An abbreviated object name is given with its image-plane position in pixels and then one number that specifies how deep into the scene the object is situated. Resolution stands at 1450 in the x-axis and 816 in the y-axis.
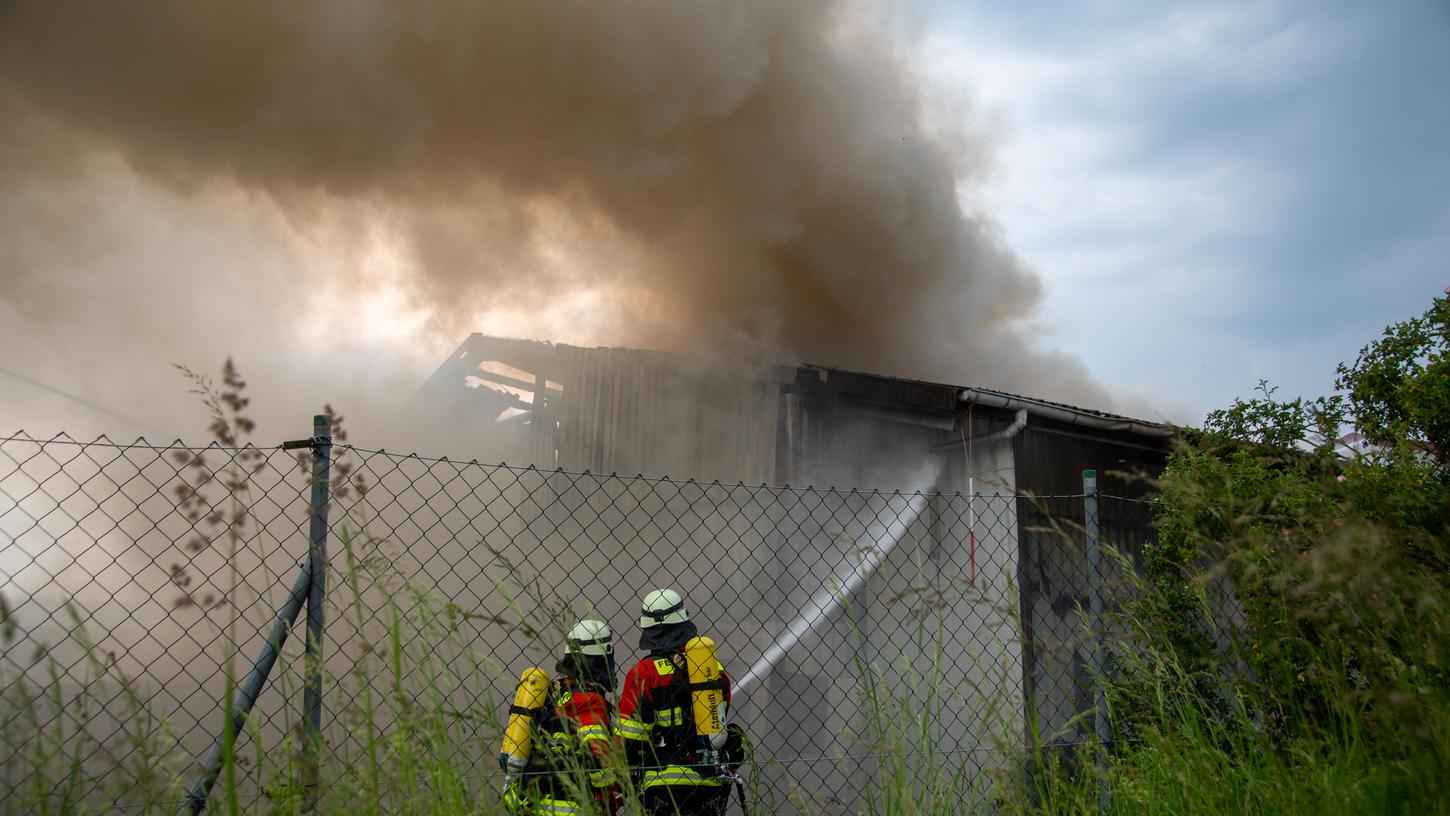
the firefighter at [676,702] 3.97
